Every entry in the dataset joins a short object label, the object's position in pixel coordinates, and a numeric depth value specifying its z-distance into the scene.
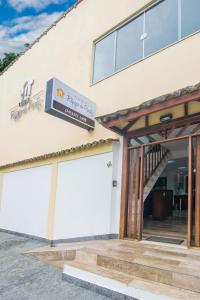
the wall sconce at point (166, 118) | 5.73
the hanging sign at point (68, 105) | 6.30
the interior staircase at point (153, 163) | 7.93
